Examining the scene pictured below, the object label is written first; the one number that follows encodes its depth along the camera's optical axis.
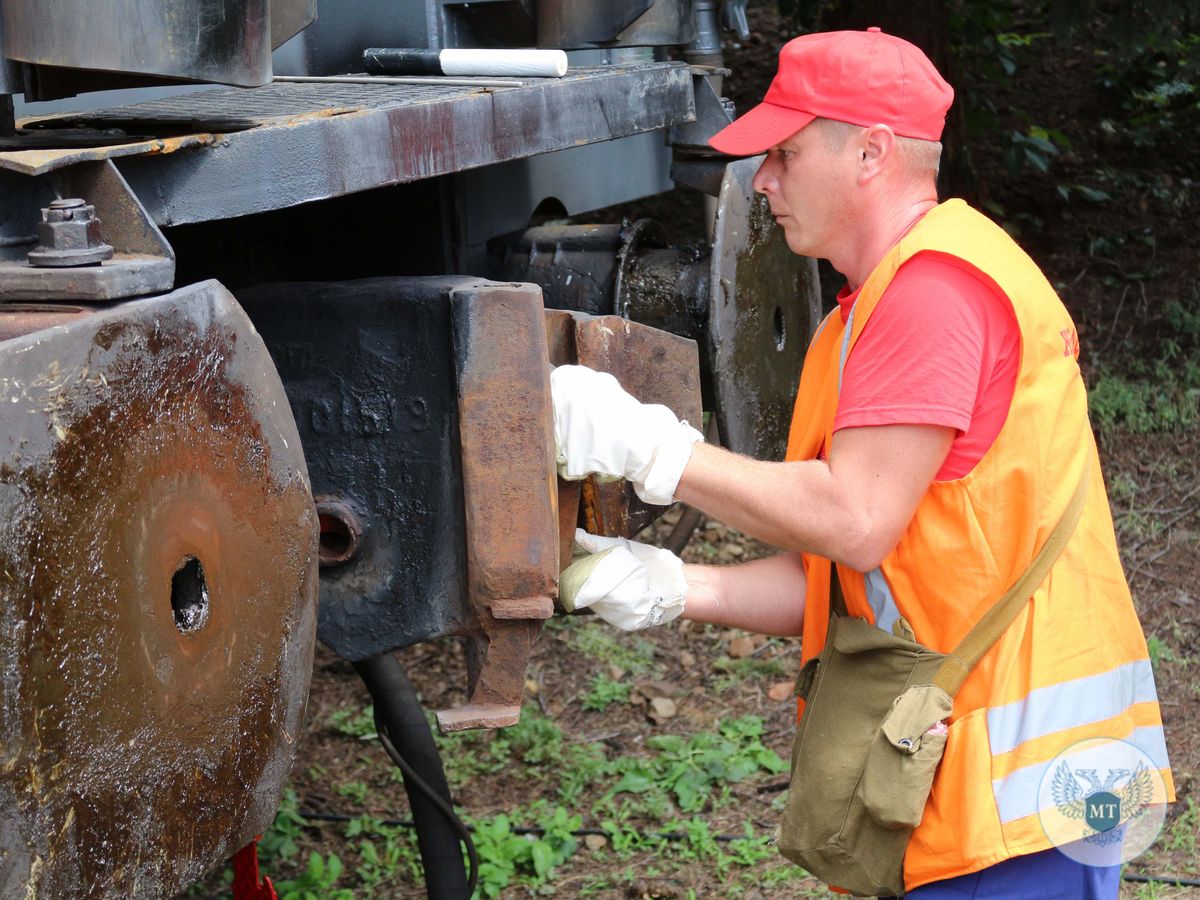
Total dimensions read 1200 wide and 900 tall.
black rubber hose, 3.01
